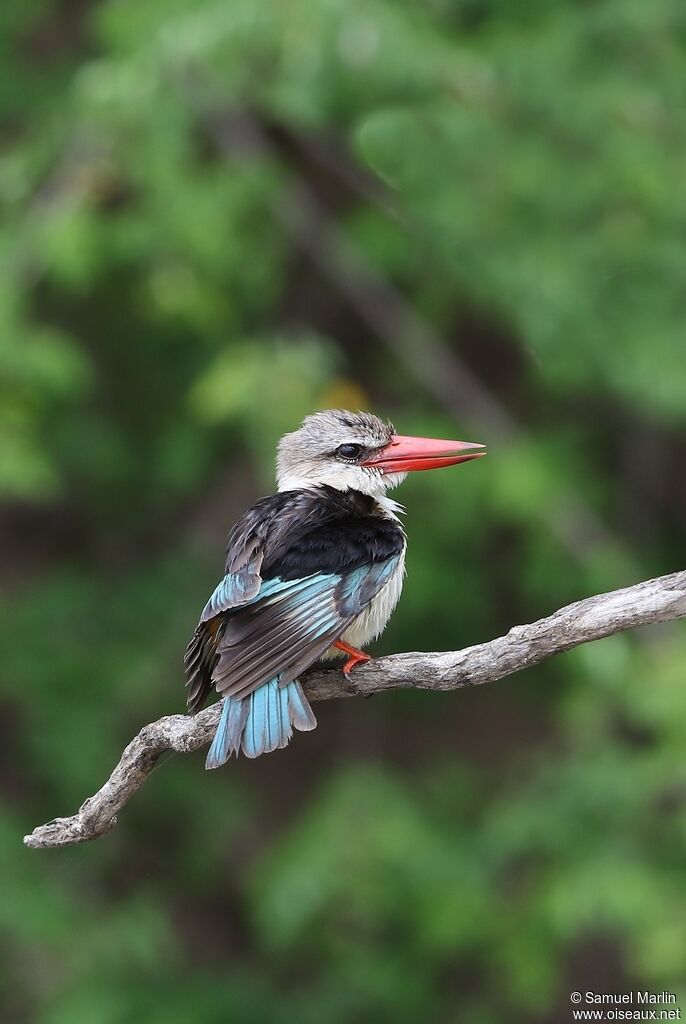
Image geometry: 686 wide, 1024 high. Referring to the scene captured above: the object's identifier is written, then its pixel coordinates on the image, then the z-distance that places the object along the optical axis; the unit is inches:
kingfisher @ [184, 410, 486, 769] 216.8
